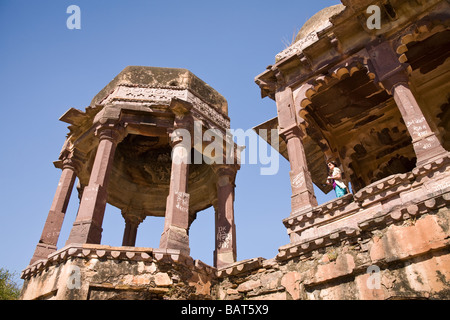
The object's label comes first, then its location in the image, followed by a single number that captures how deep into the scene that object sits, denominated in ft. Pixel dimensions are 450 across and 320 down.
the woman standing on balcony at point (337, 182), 29.37
